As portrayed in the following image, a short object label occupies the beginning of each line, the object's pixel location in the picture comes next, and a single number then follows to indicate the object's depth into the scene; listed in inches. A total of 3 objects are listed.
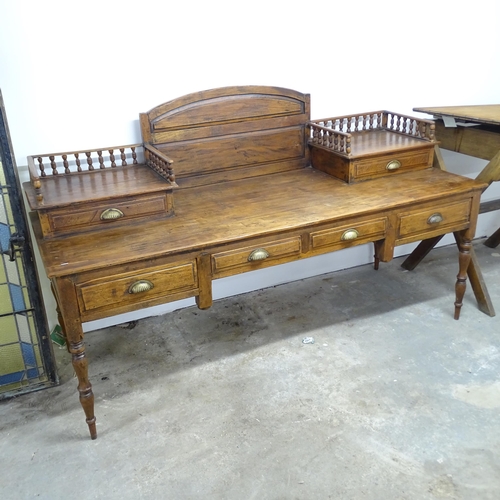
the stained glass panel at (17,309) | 88.8
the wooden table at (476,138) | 111.7
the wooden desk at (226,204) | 81.0
